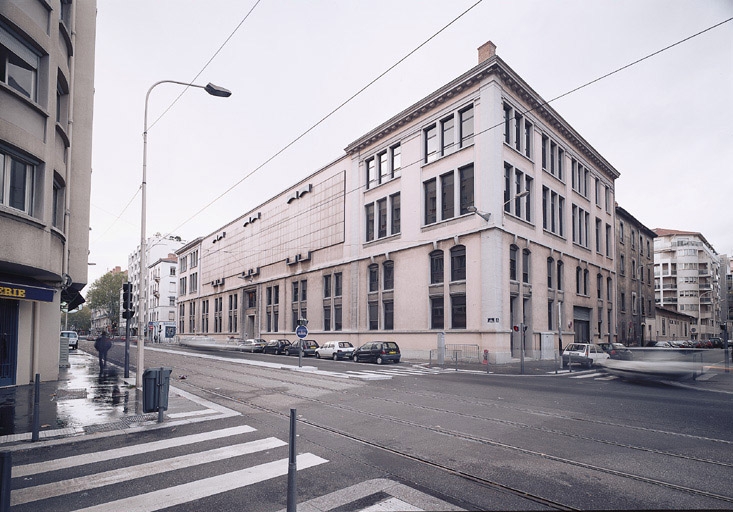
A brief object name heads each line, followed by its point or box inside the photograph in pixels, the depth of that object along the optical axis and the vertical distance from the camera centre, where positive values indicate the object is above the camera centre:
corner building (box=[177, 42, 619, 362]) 29.89 +5.12
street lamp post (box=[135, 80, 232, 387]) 14.36 +3.97
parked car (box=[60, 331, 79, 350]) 45.84 -4.33
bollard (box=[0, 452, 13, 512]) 3.21 -1.24
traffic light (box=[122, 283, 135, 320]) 16.69 -0.26
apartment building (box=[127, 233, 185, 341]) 99.78 +7.98
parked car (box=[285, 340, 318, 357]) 38.44 -4.26
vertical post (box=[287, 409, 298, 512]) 4.10 -1.65
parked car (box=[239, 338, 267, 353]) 46.38 -4.92
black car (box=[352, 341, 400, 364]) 29.03 -3.50
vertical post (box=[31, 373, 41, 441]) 7.94 -2.05
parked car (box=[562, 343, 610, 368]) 27.05 -3.41
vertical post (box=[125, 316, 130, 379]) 18.31 -2.33
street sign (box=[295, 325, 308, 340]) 24.45 -1.86
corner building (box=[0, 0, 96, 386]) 12.72 +3.96
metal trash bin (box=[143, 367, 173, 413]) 9.74 -1.96
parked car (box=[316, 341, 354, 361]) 33.50 -3.96
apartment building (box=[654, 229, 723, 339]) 90.75 +3.80
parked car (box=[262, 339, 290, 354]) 41.91 -4.52
